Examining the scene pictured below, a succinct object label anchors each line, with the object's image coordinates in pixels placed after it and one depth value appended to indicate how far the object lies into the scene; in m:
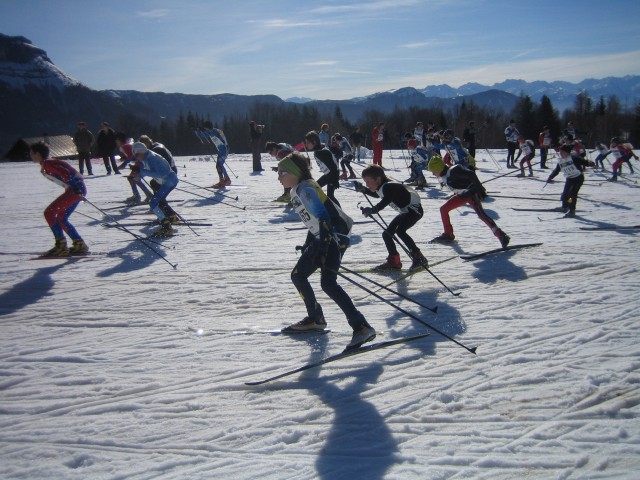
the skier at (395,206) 6.01
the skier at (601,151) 16.33
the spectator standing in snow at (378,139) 18.38
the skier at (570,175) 9.52
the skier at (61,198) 7.06
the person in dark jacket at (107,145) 17.91
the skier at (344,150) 14.97
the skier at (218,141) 14.20
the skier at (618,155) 14.62
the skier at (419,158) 13.91
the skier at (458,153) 10.70
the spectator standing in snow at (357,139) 22.47
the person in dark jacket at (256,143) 17.88
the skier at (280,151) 9.33
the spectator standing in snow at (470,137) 17.85
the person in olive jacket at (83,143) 17.23
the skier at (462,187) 7.04
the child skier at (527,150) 16.31
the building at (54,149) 32.47
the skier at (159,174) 8.55
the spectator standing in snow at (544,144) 18.09
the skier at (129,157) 10.89
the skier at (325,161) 9.37
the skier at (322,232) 3.84
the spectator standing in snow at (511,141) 18.36
